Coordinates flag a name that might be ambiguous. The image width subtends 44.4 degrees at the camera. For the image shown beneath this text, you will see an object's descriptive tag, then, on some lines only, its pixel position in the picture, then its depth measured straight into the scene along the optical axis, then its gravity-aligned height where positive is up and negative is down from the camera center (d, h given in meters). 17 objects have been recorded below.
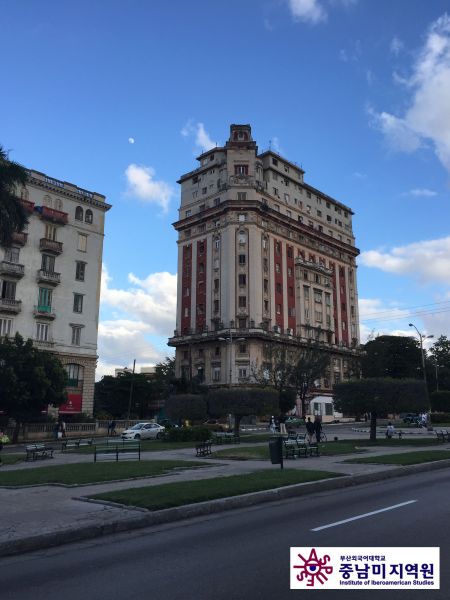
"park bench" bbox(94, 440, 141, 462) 23.12 -1.37
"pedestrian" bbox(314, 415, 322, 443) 30.69 -0.43
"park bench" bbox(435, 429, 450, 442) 32.91 -1.07
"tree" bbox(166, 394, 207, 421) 41.28 +0.79
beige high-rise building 81.25 +23.70
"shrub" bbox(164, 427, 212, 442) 36.44 -0.99
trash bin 17.23 -1.03
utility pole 72.89 +3.54
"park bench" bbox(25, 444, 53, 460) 25.61 -1.50
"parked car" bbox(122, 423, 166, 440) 43.50 -1.05
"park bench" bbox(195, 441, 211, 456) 25.53 -1.40
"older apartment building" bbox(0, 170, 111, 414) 51.88 +13.37
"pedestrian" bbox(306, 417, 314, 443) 32.75 -0.46
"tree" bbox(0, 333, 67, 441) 38.50 +2.69
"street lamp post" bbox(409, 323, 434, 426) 55.11 +8.19
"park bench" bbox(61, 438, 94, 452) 31.48 -1.56
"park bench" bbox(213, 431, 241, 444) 34.72 -1.28
